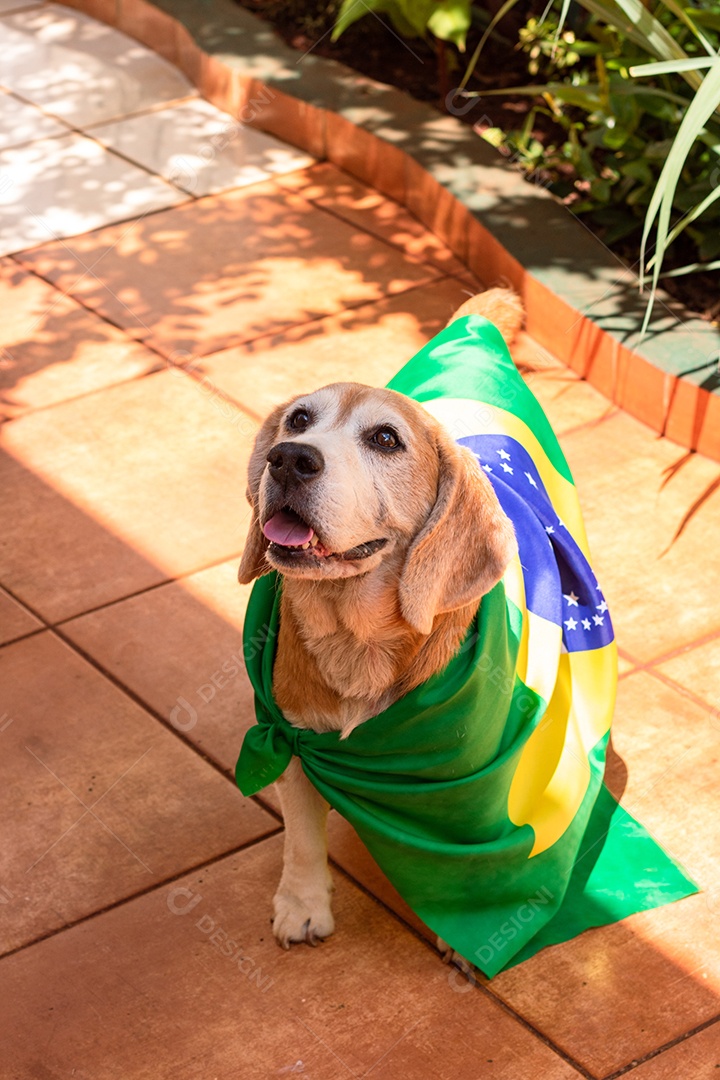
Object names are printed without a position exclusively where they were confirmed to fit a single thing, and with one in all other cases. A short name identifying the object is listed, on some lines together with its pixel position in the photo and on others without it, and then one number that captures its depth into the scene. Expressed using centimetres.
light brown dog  301
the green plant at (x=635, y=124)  569
